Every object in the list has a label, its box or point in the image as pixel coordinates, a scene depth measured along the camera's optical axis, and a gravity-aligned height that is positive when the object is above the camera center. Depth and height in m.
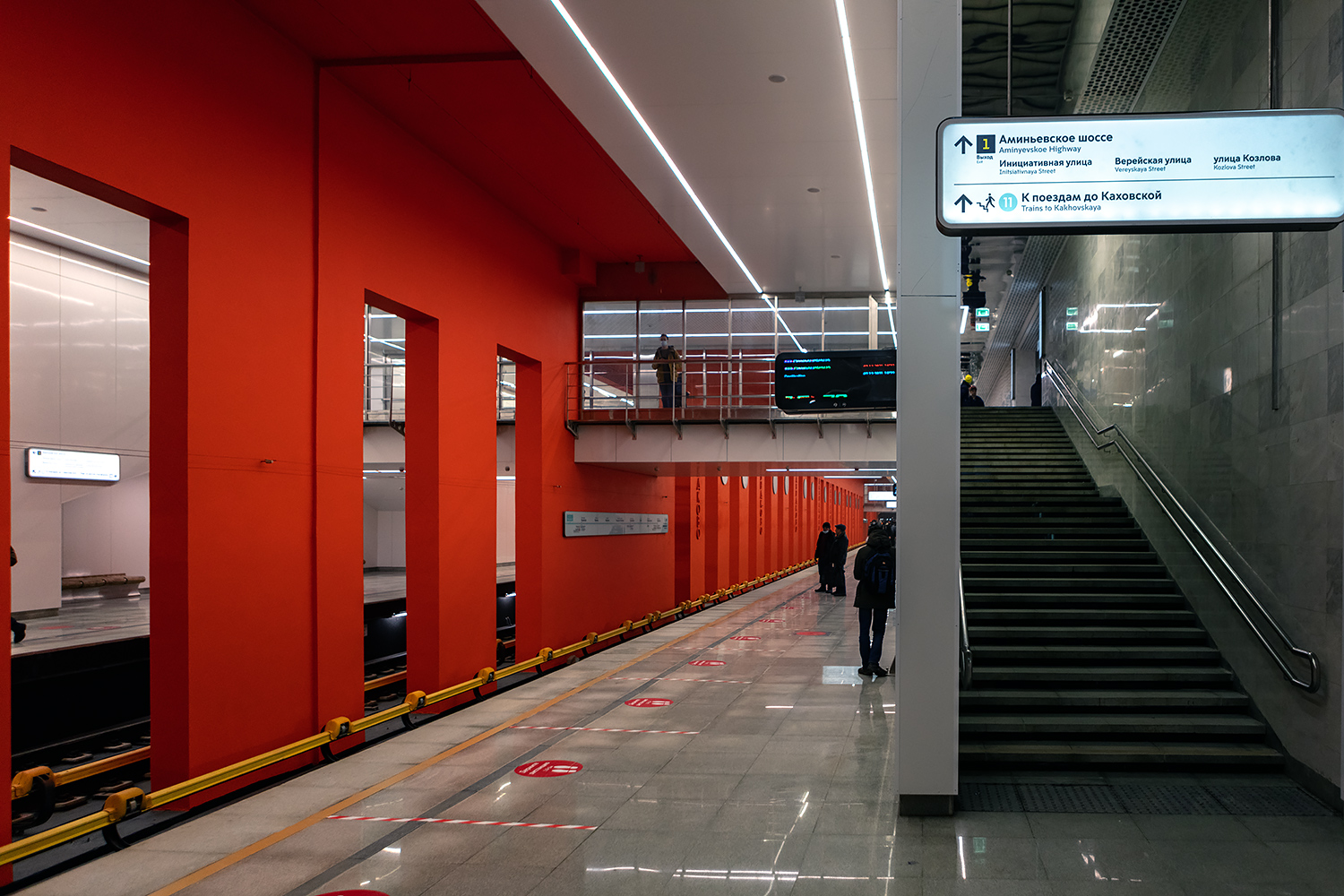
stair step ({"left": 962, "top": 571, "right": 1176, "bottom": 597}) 8.62 -1.12
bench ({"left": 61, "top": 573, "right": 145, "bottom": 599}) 17.34 -2.28
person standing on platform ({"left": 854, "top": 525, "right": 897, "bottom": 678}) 9.66 -1.24
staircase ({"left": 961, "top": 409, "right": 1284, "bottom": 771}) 6.36 -1.48
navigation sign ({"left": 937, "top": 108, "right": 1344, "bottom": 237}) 4.15 +1.22
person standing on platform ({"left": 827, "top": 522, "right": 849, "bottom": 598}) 21.73 -2.27
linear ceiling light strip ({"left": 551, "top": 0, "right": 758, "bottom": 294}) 6.42 +2.81
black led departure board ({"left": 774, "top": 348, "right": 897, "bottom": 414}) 8.79 +0.72
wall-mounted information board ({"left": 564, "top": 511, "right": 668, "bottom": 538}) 13.70 -1.02
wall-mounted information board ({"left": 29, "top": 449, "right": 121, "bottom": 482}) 13.77 -0.07
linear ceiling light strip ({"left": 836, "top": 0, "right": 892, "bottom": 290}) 6.41 +2.82
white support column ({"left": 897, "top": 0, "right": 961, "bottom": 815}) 5.36 +0.06
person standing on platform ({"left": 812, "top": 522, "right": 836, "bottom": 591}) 21.38 -2.17
